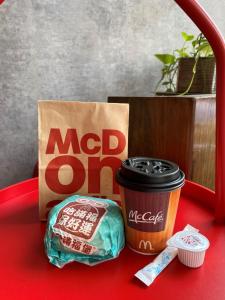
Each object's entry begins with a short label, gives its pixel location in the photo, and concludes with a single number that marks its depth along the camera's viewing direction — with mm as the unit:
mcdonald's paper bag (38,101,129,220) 489
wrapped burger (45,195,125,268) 377
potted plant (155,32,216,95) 857
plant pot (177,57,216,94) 857
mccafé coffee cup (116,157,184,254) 382
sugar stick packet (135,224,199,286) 360
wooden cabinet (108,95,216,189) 700
